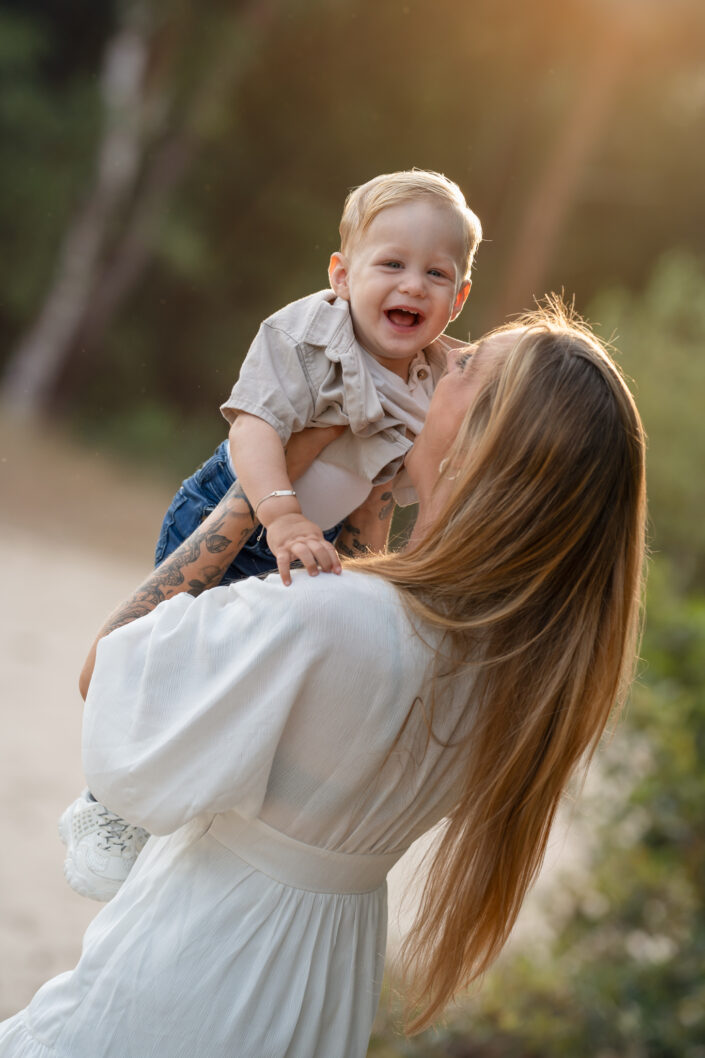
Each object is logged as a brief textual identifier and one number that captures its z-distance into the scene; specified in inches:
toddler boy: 109.5
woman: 101.5
